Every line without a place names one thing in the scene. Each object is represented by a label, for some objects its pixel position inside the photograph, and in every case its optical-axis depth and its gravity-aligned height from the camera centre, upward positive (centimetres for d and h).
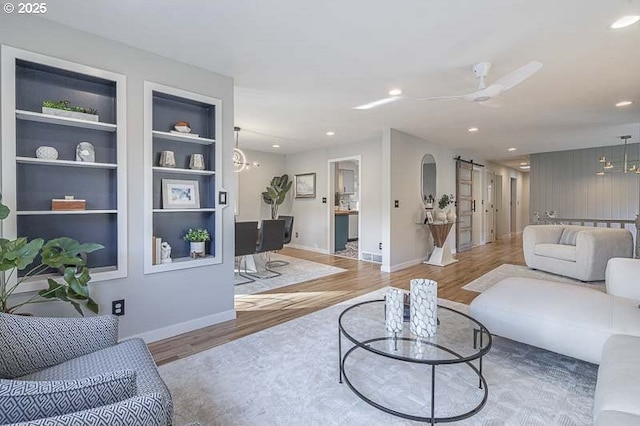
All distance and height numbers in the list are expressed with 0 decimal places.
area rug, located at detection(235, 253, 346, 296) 417 -102
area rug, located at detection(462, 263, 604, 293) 414 -103
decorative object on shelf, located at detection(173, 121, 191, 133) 276 +78
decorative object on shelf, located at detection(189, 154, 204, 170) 286 +47
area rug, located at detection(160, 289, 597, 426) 163 -110
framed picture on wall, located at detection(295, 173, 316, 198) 709 +60
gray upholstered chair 72 -53
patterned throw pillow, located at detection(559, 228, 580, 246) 476 -44
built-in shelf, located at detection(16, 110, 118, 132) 205 +66
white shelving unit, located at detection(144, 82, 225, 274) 254 +39
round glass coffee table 165 -84
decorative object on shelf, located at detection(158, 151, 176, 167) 270 +47
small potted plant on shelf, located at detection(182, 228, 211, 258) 288 -28
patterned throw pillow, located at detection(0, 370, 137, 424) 72 -46
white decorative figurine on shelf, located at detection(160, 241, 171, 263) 268 -37
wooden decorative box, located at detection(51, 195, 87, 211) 218 +6
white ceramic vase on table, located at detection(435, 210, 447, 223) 562 -12
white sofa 119 -70
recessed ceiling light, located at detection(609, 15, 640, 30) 202 +128
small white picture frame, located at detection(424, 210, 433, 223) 570 -13
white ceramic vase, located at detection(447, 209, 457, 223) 569 -11
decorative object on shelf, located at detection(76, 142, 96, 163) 228 +45
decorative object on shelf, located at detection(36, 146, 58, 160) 213 +42
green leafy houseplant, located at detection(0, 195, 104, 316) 165 -33
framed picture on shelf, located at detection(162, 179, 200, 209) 276 +16
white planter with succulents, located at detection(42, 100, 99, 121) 213 +74
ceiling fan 225 +102
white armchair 431 -59
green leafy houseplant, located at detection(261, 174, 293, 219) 703 +43
